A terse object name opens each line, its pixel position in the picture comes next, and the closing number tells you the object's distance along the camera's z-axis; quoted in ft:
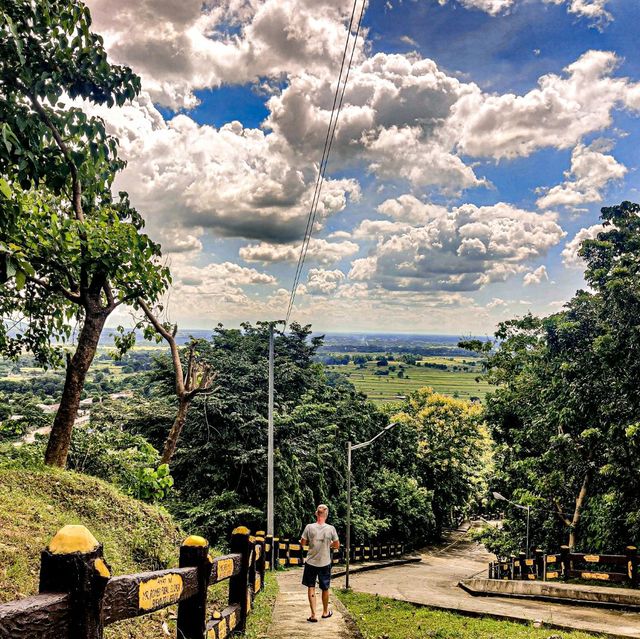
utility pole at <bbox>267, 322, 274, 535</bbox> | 55.16
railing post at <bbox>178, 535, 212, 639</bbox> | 12.97
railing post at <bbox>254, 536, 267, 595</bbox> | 26.21
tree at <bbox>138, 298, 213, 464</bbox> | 31.07
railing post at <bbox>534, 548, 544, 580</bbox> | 57.66
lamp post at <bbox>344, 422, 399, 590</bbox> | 57.93
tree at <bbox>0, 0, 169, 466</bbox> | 18.08
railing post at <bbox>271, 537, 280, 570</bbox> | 62.00
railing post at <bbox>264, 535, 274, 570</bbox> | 51.63
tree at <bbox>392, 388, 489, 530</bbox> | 151.12
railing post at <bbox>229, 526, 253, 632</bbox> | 18.93
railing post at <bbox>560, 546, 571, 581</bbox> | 48.74
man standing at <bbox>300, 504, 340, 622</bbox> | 24.90
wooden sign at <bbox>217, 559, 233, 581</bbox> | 16.08
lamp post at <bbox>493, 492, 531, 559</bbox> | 71.74
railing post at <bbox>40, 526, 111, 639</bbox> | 7.35
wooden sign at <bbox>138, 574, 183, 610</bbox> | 9.65
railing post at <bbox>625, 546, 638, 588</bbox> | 43.09
